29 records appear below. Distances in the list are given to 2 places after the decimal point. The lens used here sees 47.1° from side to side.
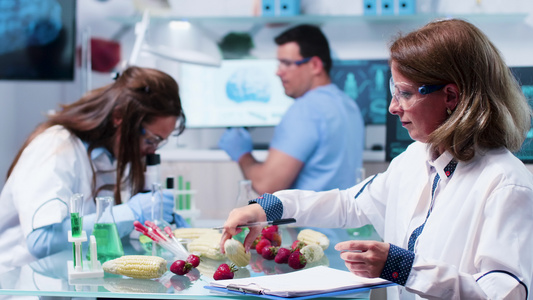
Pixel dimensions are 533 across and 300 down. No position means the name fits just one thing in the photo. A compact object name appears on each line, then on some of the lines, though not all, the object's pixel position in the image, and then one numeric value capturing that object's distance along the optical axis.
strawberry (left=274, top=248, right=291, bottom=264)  1.70
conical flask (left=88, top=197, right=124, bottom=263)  1.72
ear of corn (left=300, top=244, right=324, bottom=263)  1.72
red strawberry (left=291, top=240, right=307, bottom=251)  1.73
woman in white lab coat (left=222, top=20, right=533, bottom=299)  1.31
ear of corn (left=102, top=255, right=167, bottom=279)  1.53
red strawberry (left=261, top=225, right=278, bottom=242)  1.94
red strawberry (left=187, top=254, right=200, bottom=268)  1.60
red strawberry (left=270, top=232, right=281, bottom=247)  1.95
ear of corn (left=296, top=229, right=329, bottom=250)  1.89
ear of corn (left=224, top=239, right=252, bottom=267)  1.60
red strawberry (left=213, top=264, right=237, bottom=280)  1.49
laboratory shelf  4.02
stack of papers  1.34
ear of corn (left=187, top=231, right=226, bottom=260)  1.73
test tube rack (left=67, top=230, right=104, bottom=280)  1.56
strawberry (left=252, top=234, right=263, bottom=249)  1.89
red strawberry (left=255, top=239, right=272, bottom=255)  1.83
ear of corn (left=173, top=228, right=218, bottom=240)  1.95
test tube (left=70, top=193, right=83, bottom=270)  1.61
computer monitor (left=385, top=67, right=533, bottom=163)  2.86
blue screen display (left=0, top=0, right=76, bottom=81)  3.98
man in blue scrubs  3.13
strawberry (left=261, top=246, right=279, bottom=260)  1.76
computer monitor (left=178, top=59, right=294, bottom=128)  3.97
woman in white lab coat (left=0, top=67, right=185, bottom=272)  1.99
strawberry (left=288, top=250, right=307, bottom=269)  1.65
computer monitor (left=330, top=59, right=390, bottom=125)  4.01
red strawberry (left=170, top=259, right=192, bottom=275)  1.56
